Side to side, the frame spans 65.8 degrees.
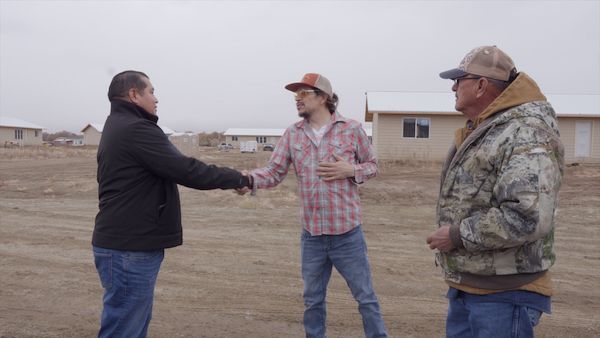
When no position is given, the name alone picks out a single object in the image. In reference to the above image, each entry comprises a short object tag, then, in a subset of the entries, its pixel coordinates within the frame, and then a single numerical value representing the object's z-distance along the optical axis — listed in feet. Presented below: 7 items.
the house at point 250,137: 276.82
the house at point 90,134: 244.22
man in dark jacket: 9.18
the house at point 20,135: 187.93
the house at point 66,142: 306.18
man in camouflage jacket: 6.65
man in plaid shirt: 10.89
